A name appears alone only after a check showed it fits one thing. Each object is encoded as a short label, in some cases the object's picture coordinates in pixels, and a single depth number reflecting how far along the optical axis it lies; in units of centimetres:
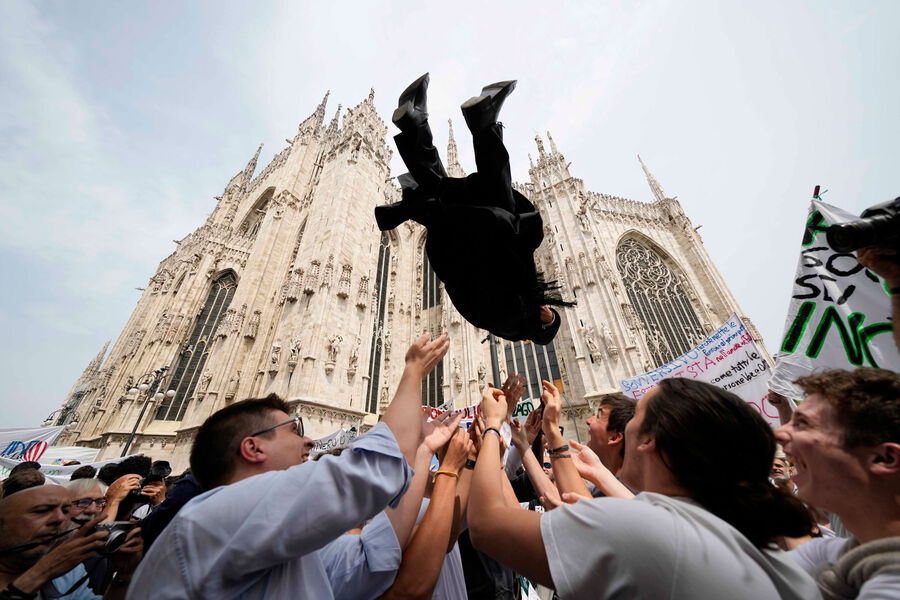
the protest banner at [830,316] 317
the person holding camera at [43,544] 183
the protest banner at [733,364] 606
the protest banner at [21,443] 985
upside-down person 163
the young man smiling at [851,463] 111
